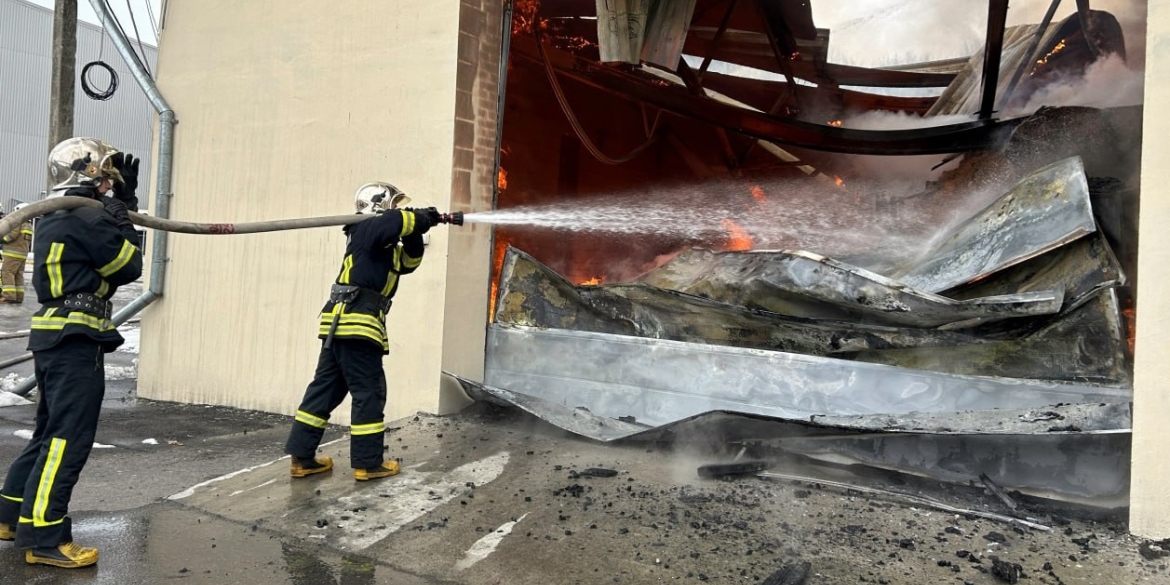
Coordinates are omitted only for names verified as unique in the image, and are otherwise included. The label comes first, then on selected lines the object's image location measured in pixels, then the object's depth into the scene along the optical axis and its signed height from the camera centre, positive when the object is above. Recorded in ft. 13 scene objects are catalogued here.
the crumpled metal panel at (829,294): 12.53 +0.42
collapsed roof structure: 12.00 +0.31
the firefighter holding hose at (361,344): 13.76 -0.94
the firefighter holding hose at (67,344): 10.44 -0.90
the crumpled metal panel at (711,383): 12.66 -1.30
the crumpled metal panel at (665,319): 13.88 -0.22
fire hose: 9.91 +1.02
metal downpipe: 22.52 +3.38
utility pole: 24.72 +6.96
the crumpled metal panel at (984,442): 10.91 -1.95
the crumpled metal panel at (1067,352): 11.90 -0.43
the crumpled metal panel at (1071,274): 12.03 +0.87
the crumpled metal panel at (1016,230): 12.58 +1.63
